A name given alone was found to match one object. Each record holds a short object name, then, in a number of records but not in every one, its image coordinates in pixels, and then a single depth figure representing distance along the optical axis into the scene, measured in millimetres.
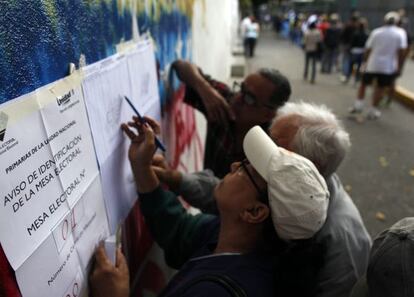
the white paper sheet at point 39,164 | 756
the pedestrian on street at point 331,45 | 11211
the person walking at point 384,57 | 6543
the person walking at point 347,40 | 10242
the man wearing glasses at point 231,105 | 2094
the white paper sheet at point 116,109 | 1179
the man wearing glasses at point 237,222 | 1165
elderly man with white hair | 1451
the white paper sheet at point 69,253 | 844
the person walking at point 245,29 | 16062
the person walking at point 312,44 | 10277
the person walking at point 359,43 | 9297
